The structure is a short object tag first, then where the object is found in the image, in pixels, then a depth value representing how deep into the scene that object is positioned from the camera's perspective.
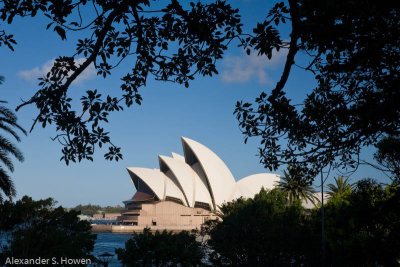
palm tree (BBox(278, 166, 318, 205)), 47.55
